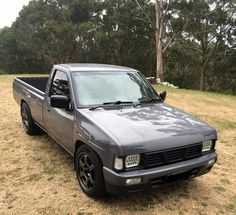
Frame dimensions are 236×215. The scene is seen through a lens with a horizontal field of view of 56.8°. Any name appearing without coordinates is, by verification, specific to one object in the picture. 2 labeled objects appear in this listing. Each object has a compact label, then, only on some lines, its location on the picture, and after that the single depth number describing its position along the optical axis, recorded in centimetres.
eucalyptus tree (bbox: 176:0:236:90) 1701
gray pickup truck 260
